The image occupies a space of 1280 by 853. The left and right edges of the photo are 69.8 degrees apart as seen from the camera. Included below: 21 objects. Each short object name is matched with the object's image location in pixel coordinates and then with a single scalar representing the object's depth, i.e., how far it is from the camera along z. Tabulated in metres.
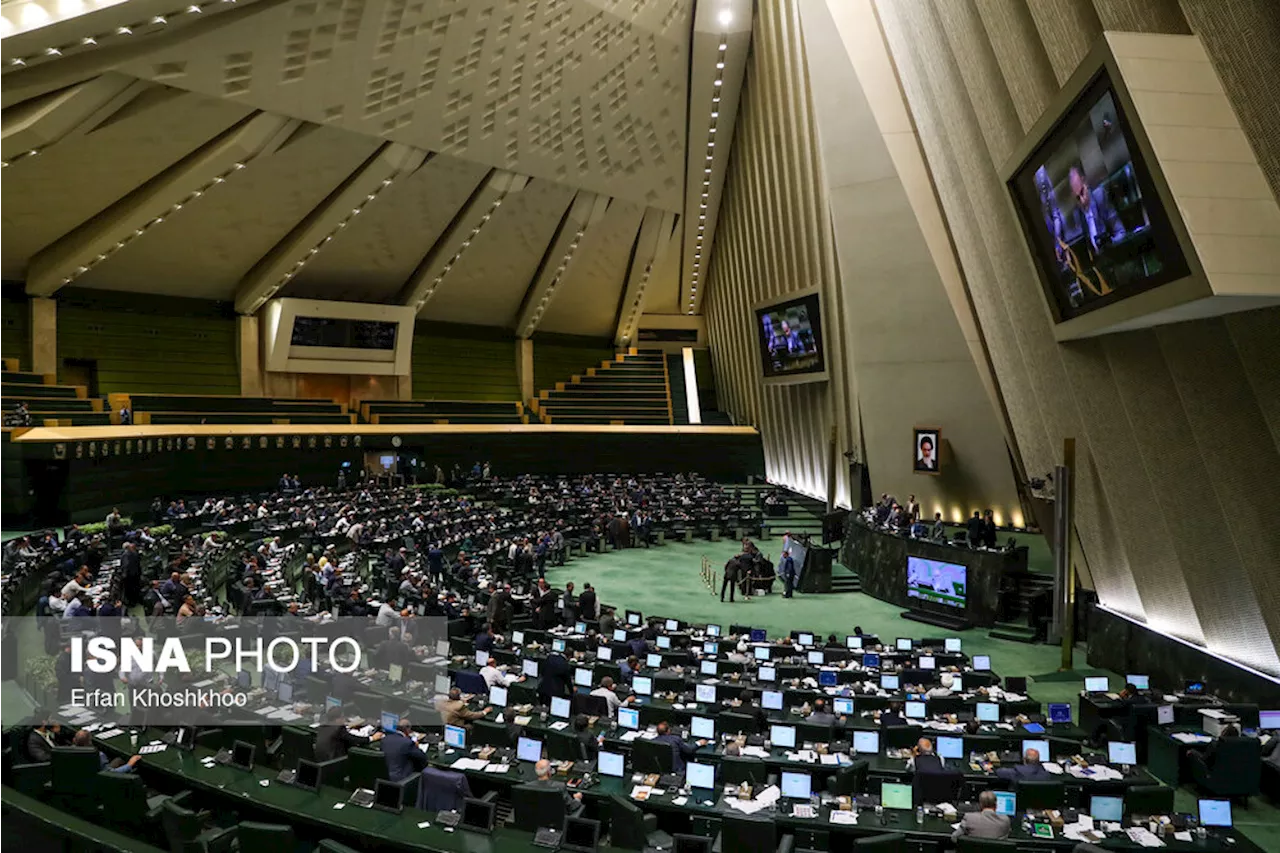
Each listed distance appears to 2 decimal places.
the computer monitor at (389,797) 7.11
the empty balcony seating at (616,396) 40.03
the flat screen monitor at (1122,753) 8.43
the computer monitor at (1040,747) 8.59
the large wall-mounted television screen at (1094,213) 7.86
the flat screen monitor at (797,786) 7.58
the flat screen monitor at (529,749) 8.23
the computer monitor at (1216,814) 7.07
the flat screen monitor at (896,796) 7.39
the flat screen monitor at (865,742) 8.79
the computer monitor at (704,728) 8.98
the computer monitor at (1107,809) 7.21
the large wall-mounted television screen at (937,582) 17.16
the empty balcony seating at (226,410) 27.77
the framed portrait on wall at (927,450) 20.85
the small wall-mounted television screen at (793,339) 25.64
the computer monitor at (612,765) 7.99
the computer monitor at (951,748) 8.57
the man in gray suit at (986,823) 6.84
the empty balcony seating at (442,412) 33.84
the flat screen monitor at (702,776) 7.82
